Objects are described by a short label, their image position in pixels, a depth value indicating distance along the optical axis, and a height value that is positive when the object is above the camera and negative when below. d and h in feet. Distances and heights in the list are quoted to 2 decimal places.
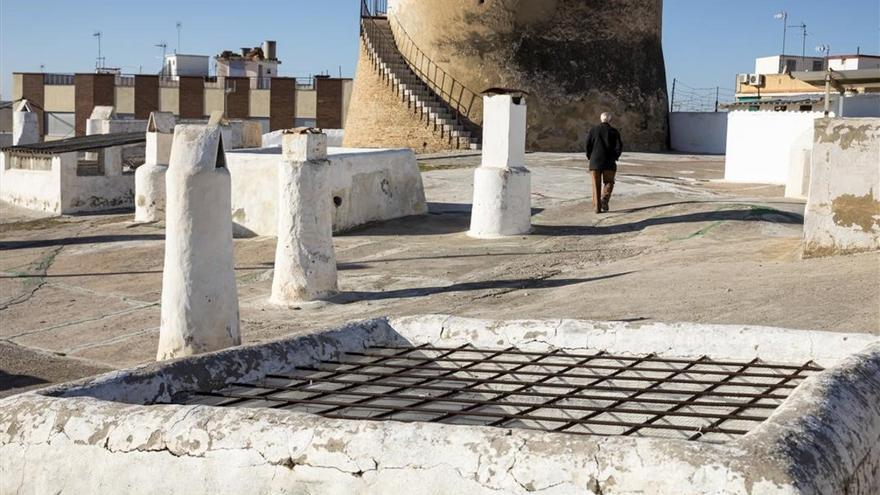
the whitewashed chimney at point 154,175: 62.34 -3.75
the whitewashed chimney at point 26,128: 99.09 -2.64
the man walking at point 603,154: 54.39 -1.52
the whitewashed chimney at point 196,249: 30.37 -3.61
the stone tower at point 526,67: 97.35 +3.86
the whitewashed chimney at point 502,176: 51.24 -2.52
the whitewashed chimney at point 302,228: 40.06 -3.91
